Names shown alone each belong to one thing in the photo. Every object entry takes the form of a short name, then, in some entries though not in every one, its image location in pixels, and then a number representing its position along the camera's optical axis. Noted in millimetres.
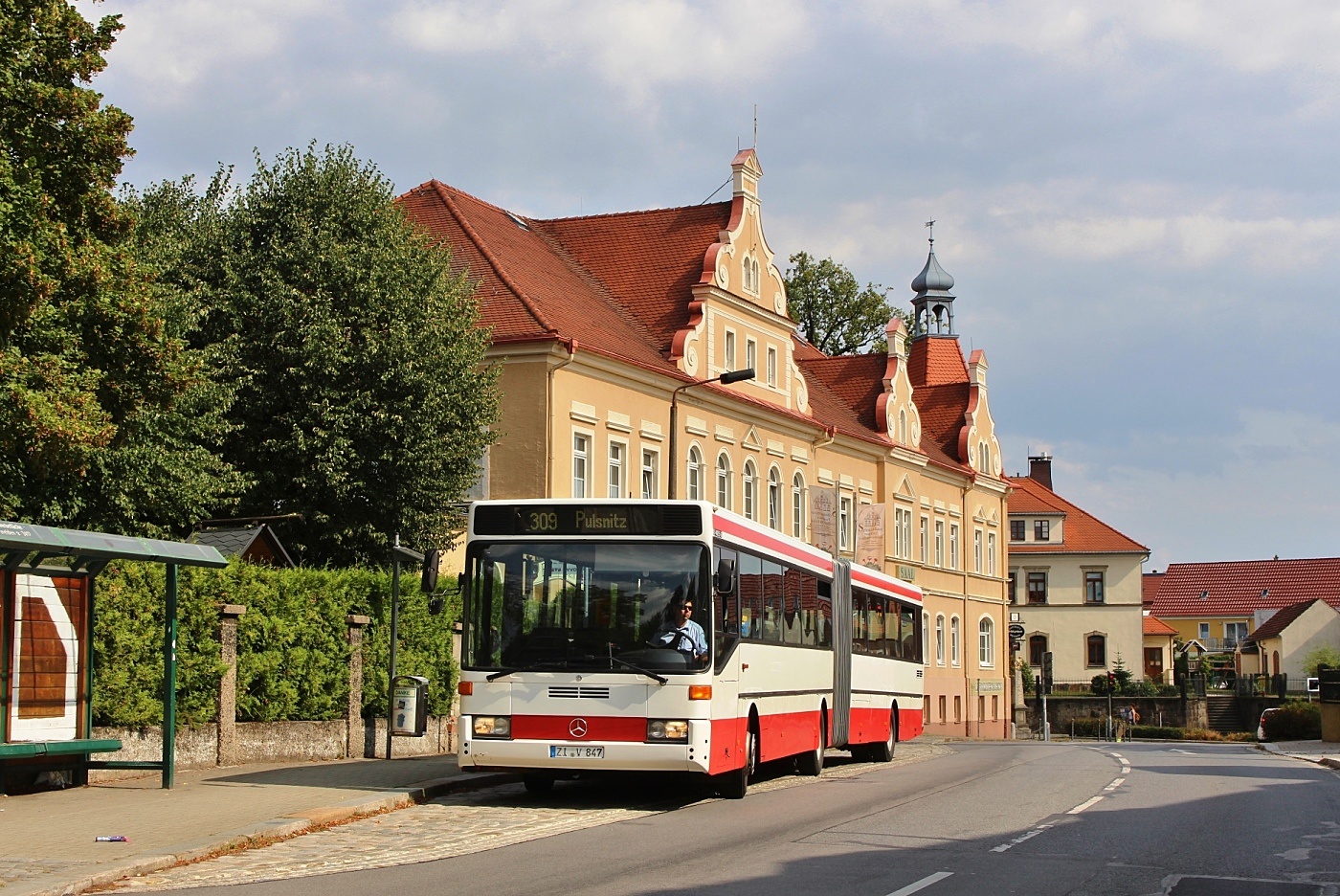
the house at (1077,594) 102250
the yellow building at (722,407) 40594
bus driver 17797
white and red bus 17578
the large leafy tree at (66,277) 21391
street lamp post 34119
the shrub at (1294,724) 62406
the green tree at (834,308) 74875
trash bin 25484
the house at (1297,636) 118125
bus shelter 16469
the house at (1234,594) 135375
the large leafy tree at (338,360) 32438
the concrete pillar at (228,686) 22406
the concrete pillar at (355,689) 25812
